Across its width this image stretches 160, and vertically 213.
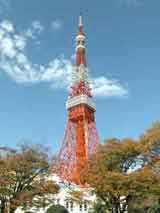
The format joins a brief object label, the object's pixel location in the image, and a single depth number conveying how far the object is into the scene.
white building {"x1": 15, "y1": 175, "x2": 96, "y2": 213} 36.98
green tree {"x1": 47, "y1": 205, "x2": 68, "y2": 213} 25.19
